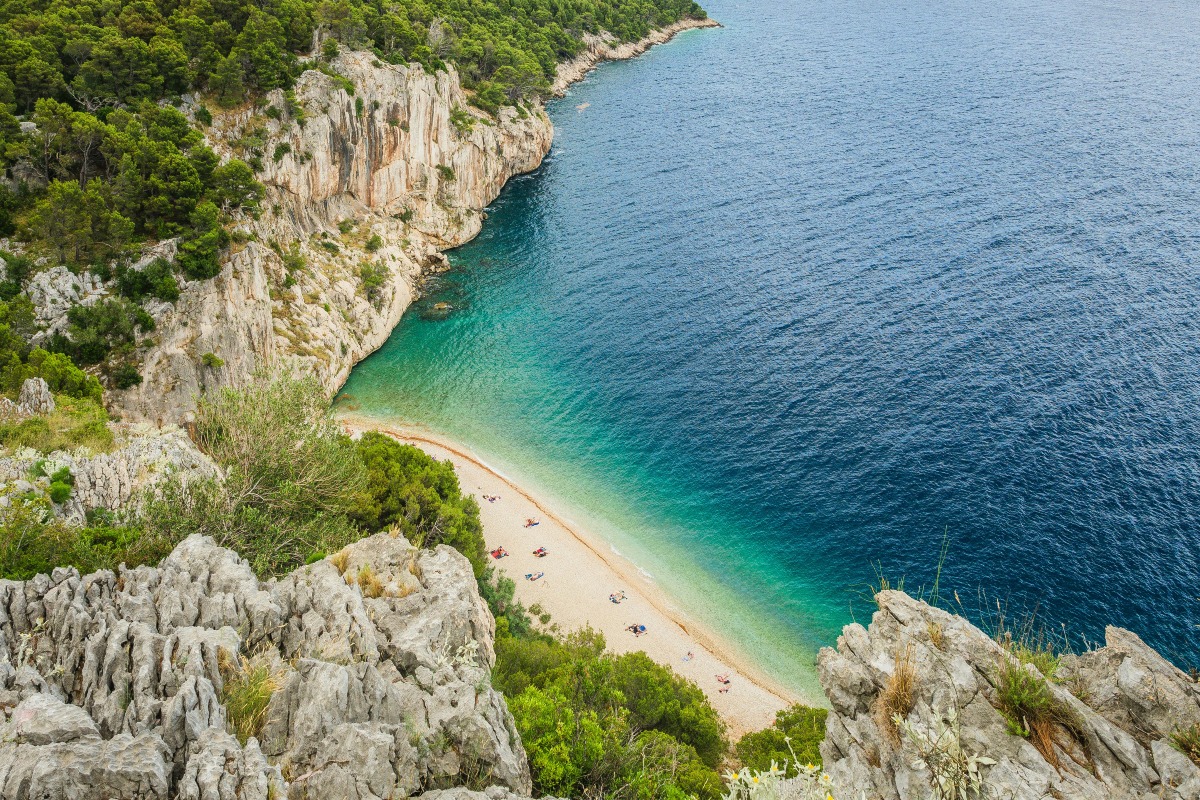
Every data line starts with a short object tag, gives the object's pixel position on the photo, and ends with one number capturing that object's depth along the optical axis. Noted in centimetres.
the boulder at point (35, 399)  3922
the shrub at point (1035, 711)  1889
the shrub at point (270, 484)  3022
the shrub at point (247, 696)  1825
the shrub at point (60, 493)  2911
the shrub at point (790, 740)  3156
